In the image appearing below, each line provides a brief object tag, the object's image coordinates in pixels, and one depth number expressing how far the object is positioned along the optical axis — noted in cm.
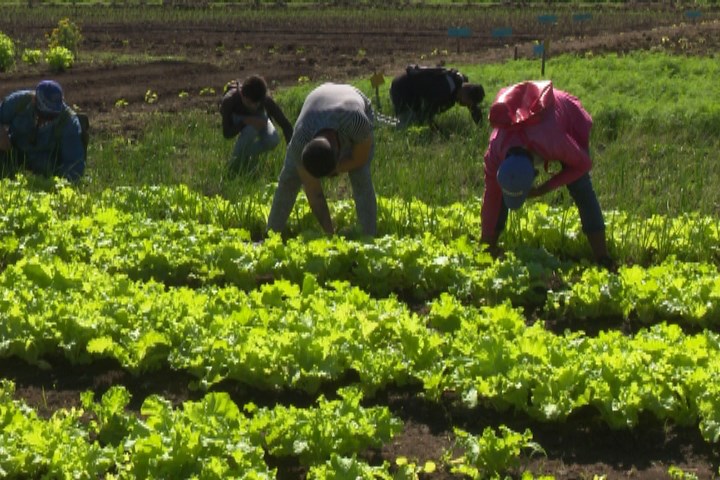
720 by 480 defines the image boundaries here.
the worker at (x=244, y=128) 1958
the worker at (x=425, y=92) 2419
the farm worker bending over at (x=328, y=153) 1293
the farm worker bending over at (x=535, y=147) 1314
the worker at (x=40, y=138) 1853
